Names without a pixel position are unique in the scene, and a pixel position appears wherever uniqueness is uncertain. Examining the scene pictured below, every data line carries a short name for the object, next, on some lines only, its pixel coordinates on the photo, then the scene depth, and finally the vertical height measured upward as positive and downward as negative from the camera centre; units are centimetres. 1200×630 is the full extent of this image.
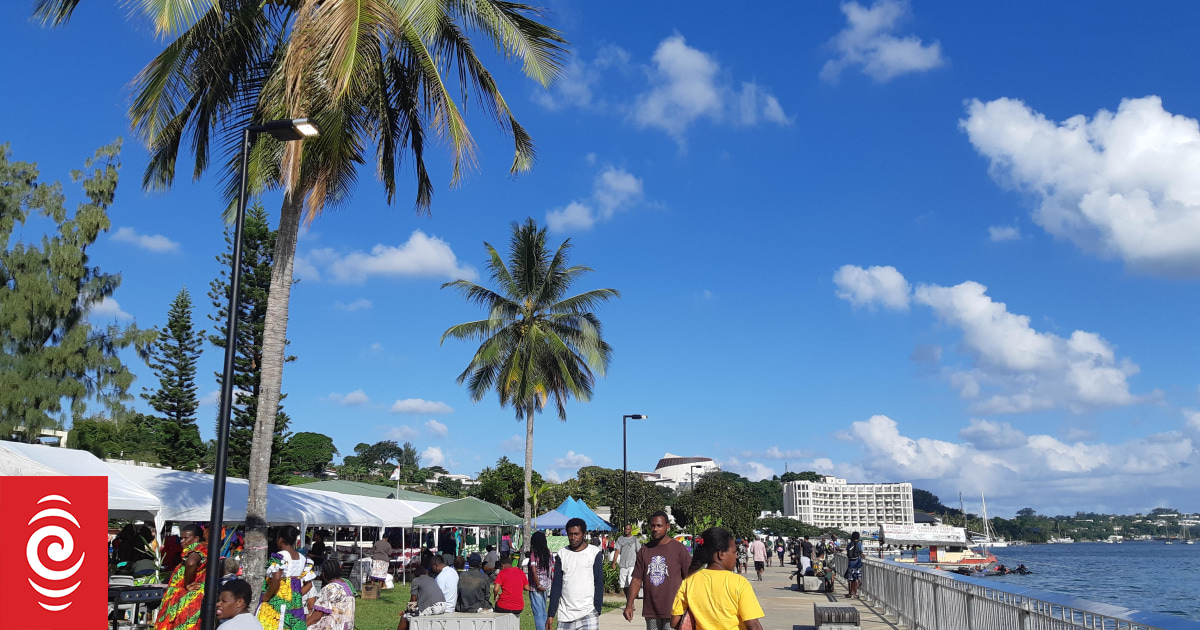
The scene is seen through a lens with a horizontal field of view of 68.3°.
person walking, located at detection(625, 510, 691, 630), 774 -79
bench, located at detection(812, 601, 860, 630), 1204 -180
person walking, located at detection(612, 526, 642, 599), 1658 -137
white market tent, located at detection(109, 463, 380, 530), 1614 -55
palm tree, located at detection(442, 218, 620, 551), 3117 +514
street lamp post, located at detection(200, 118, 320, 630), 758 +81
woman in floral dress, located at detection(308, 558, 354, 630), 863 -128
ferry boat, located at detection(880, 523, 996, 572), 8844 -691
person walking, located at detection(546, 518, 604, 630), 827 -97
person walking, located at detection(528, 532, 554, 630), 1044 -111
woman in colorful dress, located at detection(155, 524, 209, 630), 742 -111
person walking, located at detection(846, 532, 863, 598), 2267 -207
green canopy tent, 2508 -104
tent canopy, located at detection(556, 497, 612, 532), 2614 -95
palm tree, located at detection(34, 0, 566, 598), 1110 +544
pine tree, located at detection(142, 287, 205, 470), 4609 +408
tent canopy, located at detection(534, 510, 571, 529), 2677 -123
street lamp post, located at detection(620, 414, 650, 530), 3706 +175
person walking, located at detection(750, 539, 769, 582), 3083 -243
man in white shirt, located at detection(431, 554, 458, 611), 1076 -123
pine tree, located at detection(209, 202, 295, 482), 4128 +713
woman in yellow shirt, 521 -66
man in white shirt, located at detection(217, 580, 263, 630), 606 -89
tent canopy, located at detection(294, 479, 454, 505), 3172 -47
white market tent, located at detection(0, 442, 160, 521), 1388 -6
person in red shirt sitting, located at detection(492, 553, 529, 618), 1068 -132
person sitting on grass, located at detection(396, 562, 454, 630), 1027 -137
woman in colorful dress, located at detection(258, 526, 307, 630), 775 -117
